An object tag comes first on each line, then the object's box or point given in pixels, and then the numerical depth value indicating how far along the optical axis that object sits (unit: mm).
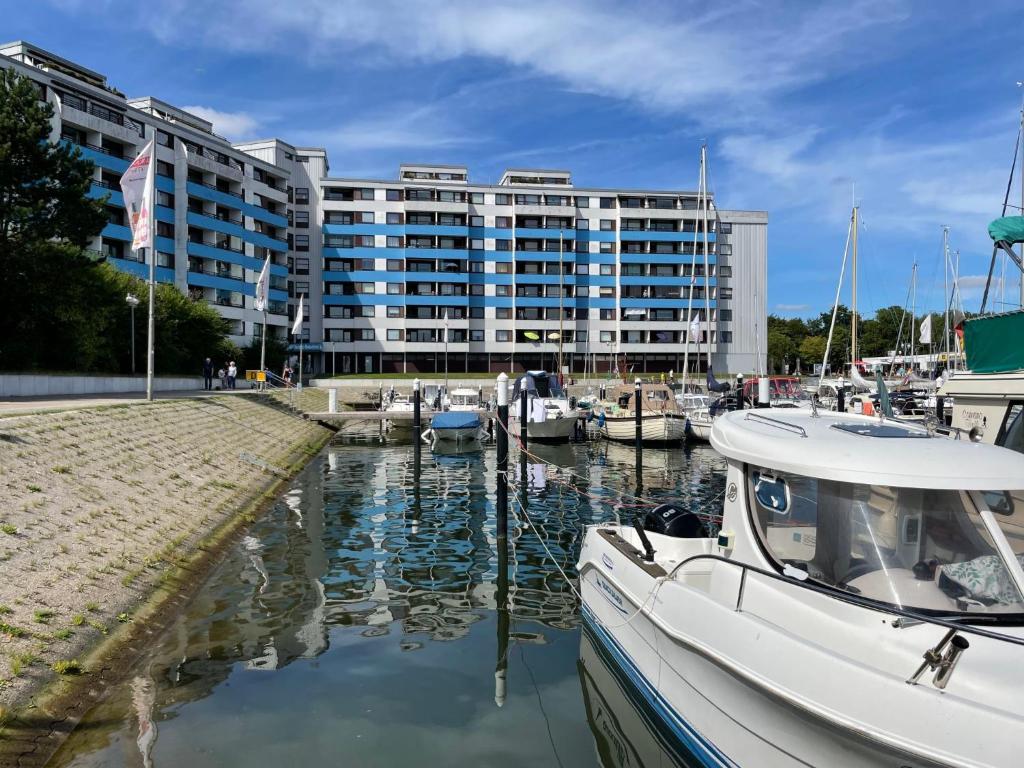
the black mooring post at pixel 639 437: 25327
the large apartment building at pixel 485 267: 80688
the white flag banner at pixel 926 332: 54531
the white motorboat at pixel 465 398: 44375
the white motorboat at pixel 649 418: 34625
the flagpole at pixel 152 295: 23609
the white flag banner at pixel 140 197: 22734
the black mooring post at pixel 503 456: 14648
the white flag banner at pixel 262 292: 39719
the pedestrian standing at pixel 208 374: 43938
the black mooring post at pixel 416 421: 26891
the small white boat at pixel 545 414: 36594
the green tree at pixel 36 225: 31625
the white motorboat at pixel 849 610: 4496
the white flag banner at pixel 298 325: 44131
